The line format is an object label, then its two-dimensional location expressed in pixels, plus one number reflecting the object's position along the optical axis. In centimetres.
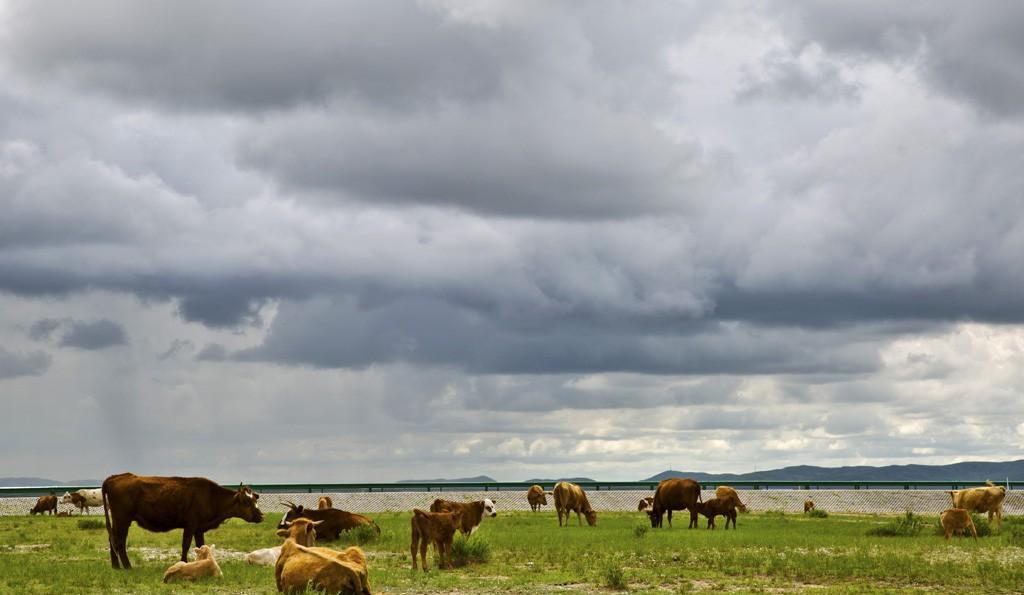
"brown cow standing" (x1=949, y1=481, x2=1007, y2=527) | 4662
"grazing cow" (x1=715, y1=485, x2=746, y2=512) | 4470
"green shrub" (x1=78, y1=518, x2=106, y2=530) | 4534
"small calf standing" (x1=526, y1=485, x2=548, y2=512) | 6212
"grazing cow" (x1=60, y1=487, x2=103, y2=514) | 6203
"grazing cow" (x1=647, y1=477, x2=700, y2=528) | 4597
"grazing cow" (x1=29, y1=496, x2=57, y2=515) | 6247
